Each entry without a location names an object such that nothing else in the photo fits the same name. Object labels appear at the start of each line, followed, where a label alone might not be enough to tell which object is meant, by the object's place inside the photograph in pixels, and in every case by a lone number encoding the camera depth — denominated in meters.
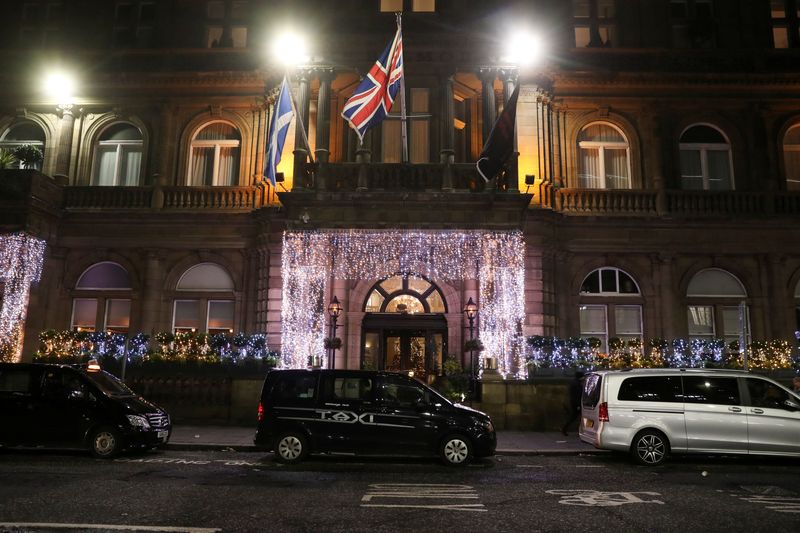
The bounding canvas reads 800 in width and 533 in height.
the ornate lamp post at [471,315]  19.55
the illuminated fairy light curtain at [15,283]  20.56
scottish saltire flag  18.33
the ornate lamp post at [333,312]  19.98
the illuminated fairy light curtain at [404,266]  19.25
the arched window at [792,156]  22.42
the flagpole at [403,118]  18.22
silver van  11.77
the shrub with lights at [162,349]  18.44
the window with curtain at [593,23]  23.31
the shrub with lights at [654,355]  18.44
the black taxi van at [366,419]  11.57
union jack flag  17.81
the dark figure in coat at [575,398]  16.06
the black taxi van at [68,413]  11.98
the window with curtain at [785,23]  23.12
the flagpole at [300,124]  18.97
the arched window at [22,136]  23.42
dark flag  17.67
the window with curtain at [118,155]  23.36
